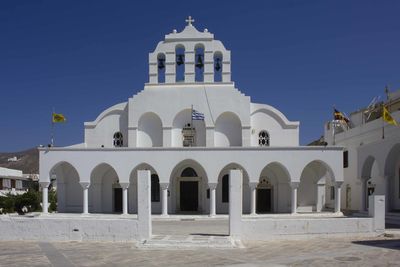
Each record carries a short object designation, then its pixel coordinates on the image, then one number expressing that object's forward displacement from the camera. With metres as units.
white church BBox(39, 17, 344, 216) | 29.59
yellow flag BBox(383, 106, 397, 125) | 24.22
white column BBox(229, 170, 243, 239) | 15.94
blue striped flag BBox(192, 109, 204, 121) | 27.86
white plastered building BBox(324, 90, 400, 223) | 23.89
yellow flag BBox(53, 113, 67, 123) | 30.16
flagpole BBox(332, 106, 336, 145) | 36.22
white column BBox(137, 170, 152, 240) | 15.66
